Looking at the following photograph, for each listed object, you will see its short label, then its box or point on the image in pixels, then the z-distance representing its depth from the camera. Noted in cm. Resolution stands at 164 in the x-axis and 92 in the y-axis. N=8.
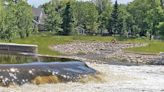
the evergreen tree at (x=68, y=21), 8888
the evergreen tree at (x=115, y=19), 9431
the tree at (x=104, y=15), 9934
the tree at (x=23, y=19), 6700
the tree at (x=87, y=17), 9600
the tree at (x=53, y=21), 9049
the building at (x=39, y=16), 11598
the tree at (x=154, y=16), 8344
